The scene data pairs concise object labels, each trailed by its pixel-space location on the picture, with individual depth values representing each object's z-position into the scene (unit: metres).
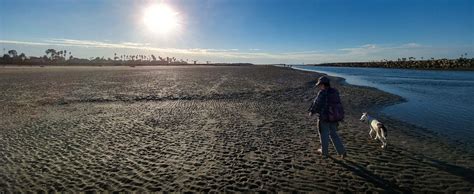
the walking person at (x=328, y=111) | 6.82
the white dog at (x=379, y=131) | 7.89
